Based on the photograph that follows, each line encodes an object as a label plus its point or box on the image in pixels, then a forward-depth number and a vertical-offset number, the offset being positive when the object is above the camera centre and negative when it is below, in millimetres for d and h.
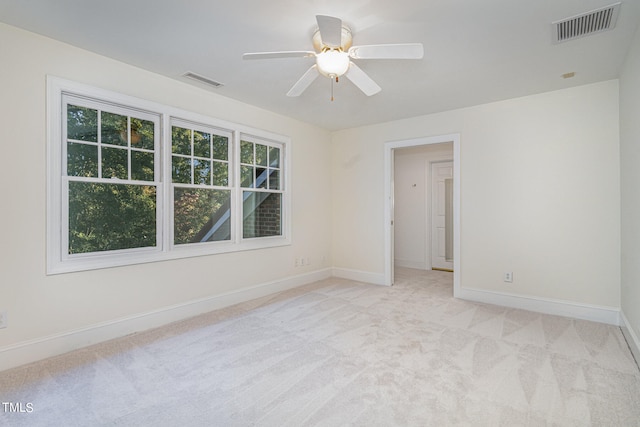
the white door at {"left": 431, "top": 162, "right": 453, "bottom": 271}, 6223 -17
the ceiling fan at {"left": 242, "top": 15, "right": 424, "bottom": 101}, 1937 +1119
